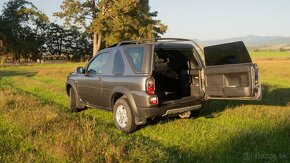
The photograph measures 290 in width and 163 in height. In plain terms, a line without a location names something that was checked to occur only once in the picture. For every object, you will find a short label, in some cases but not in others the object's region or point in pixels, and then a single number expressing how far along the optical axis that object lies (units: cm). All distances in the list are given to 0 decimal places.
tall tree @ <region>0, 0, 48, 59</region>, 6462
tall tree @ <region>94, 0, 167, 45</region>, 3559
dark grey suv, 671
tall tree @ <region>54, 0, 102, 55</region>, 3584
